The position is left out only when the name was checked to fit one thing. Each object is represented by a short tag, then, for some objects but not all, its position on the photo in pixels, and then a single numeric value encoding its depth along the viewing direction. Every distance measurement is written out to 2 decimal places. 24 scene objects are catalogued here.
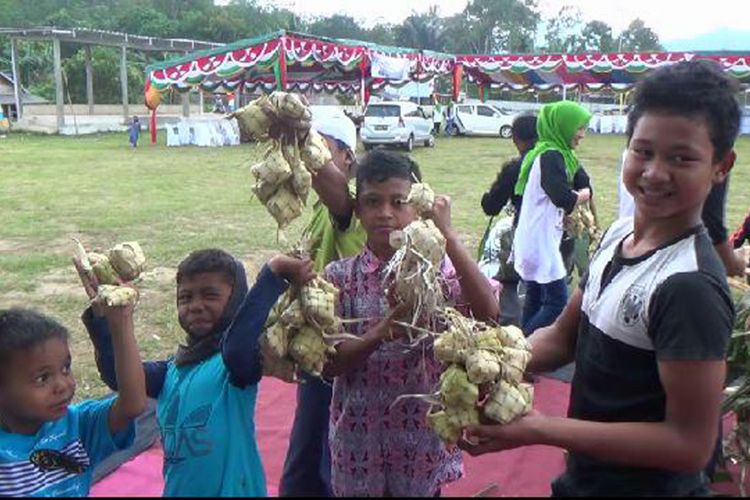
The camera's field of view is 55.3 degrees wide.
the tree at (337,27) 79.62
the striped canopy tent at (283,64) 16.02
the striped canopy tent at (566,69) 24.55
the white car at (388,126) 21.64
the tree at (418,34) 63.03
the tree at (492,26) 76.23
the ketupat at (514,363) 1.61
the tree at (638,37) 81.54
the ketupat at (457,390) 1.58
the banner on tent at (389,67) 20.11
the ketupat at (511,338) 1.71
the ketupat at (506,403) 1.50
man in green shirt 2.72
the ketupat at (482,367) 1.58
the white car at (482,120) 27.94
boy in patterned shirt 2.24
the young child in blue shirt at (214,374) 1.91
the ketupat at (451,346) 1.67
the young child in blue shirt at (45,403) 1.87
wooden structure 27.88
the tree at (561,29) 83.65
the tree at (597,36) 76.25
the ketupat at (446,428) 1.60
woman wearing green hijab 4.60
